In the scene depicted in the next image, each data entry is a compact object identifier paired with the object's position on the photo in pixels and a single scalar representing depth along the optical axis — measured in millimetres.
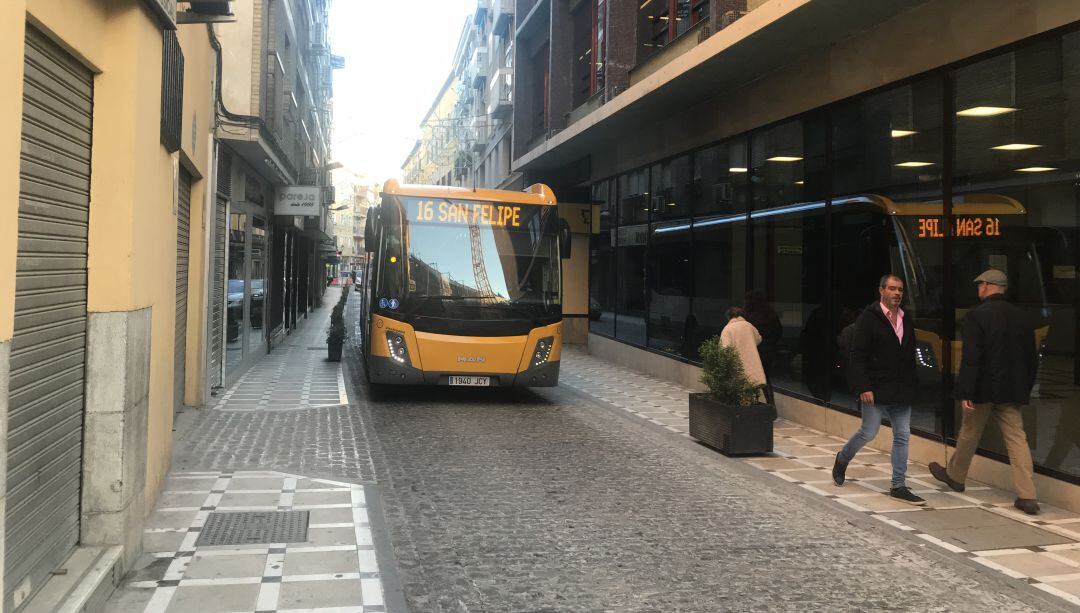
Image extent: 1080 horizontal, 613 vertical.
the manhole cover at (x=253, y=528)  5651
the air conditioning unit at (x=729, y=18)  12312
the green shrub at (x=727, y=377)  9125
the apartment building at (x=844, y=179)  7312
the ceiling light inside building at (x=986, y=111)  7806
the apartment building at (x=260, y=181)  13422
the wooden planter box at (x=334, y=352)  18016
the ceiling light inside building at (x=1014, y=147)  7645
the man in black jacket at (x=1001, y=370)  6789
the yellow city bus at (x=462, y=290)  11945
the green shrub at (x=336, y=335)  17922
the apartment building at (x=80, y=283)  3699
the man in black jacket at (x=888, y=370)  7191
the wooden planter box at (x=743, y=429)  8977
